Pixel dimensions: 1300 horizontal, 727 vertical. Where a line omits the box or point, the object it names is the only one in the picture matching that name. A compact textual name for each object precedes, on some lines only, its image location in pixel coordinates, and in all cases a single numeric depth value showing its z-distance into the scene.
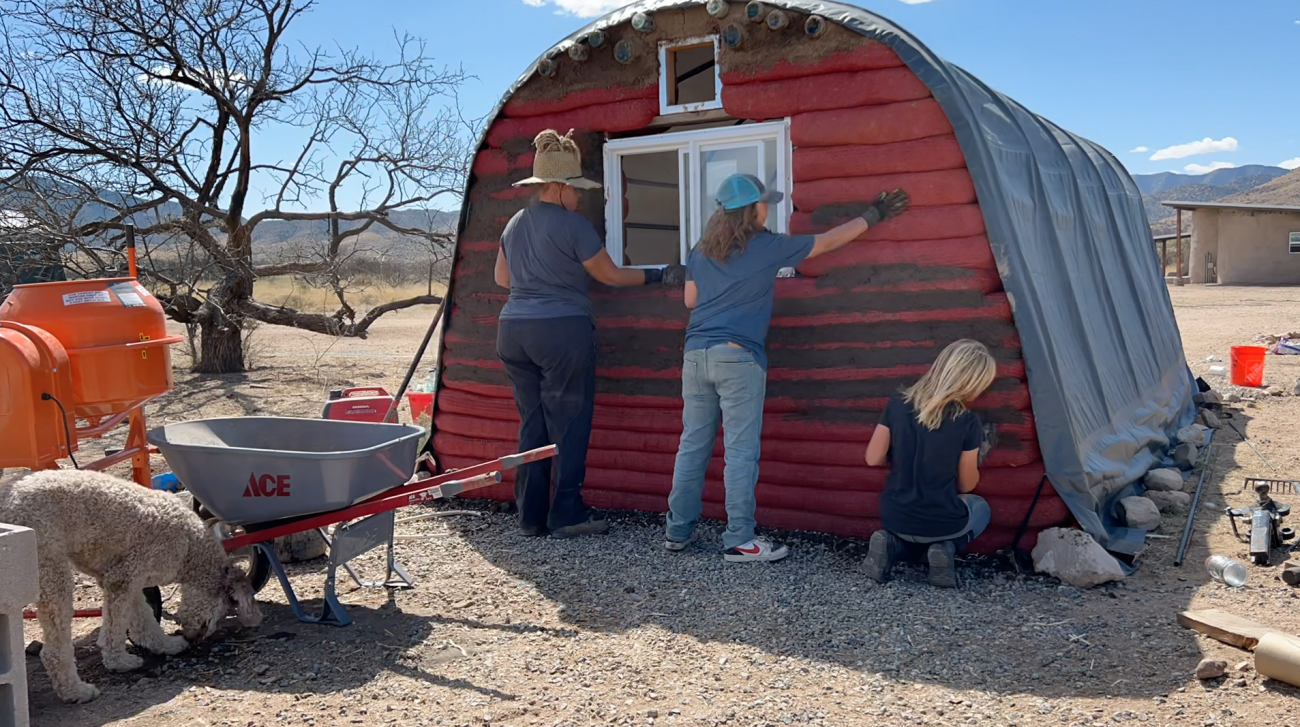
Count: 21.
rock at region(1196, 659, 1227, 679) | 3.44
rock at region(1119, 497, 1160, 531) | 5.39
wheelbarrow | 4.03
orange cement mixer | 4.34
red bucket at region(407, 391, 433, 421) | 8.14
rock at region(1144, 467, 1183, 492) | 6.25
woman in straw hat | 5.18
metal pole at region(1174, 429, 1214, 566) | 5.01
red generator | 6.16
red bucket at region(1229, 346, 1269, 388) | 10.96
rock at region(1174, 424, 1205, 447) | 7.97
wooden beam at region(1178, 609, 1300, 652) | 3.71
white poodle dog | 3.40
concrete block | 2.89
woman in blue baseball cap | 4.79
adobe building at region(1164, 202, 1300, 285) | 29.59
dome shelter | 4.90
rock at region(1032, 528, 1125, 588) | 4.51
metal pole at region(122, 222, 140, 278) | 4.88
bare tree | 12.20
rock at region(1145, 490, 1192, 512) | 6.02
